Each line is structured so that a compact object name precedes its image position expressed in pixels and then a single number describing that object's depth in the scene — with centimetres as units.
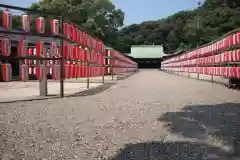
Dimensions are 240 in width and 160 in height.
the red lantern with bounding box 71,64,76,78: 1011
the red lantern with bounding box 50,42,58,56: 875
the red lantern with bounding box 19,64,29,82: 802
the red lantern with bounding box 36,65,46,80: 866
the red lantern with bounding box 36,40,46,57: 830
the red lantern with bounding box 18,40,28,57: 791
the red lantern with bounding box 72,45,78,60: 1027
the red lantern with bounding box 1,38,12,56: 733
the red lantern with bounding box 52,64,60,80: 904
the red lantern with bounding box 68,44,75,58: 969
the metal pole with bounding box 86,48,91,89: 1224
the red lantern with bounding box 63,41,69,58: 923
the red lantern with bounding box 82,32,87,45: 1151
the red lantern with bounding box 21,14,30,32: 794
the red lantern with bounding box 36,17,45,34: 851
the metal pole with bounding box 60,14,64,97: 905
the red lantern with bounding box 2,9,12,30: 748
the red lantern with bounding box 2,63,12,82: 749
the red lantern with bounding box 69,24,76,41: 983
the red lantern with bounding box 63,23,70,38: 930
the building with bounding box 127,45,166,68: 8219
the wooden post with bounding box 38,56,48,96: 884
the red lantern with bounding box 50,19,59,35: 878
